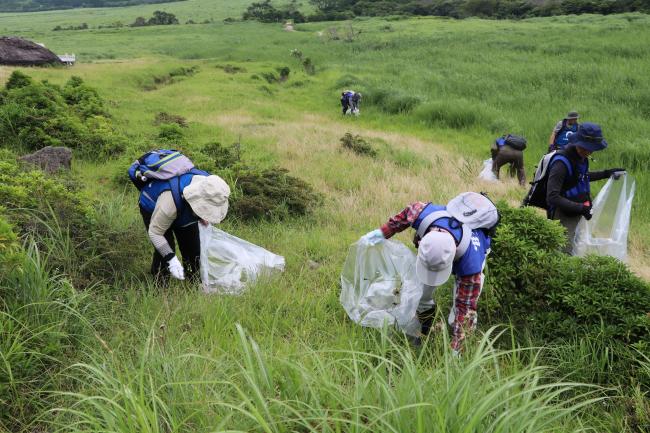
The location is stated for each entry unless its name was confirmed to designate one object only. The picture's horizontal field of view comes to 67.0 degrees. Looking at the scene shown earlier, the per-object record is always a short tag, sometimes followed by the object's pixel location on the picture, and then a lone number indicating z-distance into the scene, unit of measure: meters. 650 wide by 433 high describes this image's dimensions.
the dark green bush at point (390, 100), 16.45
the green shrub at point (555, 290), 3.38
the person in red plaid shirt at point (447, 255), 2.87
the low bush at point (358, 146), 10.33
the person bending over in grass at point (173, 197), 3.77
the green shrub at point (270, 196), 6.16
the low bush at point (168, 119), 11.41
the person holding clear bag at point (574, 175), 4.36
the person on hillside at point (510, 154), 8.16
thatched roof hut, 19.53
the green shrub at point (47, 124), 8.09
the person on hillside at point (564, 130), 6.87
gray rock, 6.67
